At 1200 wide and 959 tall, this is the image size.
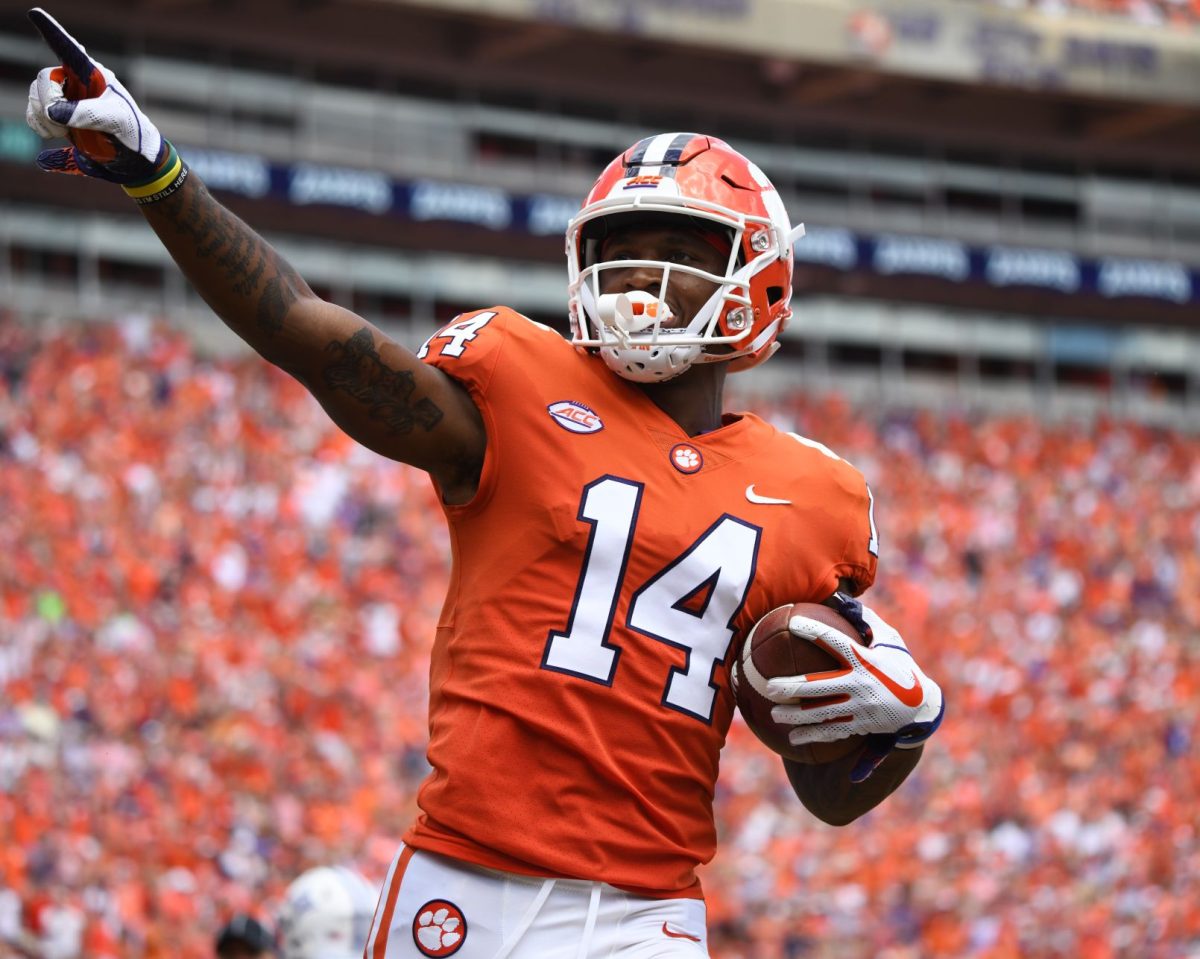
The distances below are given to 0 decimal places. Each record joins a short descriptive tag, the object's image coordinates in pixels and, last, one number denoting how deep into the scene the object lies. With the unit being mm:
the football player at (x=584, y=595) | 5527
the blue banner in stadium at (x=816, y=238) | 39281
